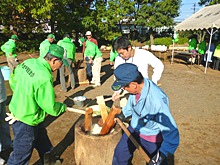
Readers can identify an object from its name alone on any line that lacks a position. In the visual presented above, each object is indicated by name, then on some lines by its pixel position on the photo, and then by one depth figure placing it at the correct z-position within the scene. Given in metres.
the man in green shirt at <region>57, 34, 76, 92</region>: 6.17
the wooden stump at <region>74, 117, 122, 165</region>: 2.46
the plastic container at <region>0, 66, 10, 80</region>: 7.07
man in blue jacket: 1.69
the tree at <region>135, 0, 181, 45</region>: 24.38
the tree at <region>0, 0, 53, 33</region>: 12.32
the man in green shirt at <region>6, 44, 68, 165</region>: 2.08
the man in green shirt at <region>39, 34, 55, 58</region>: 5.62
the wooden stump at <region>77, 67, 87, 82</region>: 7.15
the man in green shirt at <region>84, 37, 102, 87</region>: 6.68
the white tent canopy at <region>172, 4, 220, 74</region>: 8.74
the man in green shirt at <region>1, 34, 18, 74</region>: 7.07
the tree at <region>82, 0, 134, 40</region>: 17.89
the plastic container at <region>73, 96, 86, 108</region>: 4.83
